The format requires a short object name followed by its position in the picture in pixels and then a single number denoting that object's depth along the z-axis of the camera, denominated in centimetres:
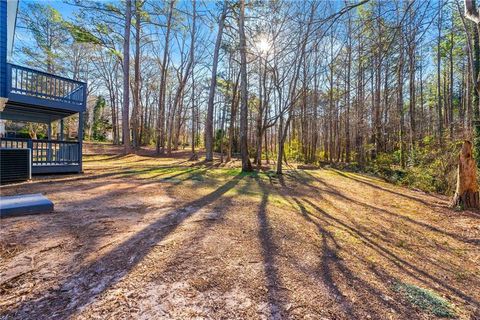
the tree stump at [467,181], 564
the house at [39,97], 662
